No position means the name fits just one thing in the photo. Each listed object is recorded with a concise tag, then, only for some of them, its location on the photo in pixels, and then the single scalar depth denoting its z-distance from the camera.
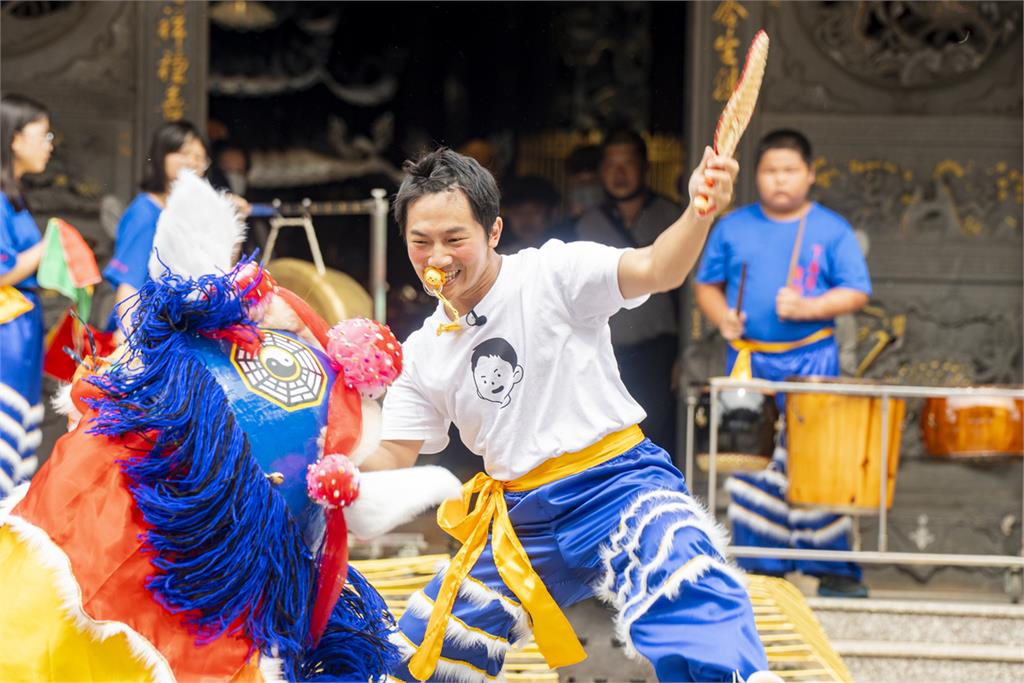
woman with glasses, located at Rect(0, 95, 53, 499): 9.52
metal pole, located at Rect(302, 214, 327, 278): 10.44
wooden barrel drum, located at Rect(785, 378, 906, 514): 9.66
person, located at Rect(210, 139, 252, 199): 14.12
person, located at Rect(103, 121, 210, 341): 10.10
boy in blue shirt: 10.25
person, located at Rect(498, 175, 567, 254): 14.03
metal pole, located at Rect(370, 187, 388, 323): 11.41
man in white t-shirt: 5.92
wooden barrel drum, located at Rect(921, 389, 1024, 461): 10.26
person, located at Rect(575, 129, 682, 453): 12.28
